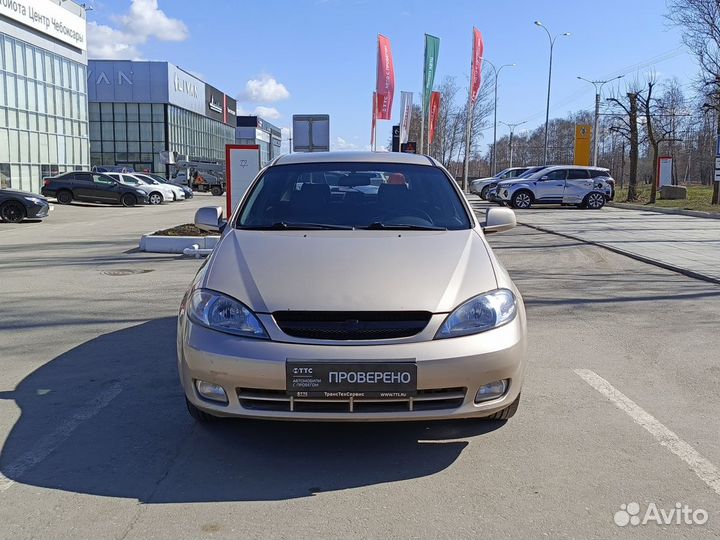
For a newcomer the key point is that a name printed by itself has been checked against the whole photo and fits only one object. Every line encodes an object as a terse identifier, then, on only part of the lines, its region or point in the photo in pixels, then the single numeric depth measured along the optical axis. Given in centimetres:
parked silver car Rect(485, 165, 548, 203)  2888
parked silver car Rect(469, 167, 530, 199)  3422
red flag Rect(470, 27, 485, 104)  3209
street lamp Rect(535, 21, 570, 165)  4560
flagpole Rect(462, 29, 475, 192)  3236
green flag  3228
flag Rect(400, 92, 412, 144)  3406
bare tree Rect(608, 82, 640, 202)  3281
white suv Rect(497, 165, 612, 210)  2820
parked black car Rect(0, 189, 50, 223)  1917
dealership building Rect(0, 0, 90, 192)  3166
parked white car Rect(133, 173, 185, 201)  3574
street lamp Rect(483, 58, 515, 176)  5368
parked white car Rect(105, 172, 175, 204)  3195
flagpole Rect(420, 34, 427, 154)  3250
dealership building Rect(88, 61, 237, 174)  6116
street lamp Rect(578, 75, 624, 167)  3850
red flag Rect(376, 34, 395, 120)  2936
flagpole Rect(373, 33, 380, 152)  3889
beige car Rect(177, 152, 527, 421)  328
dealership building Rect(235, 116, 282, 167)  10712
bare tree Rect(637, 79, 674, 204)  3164
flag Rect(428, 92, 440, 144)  3536
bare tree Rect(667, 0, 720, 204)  2892
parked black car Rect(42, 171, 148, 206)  3055
